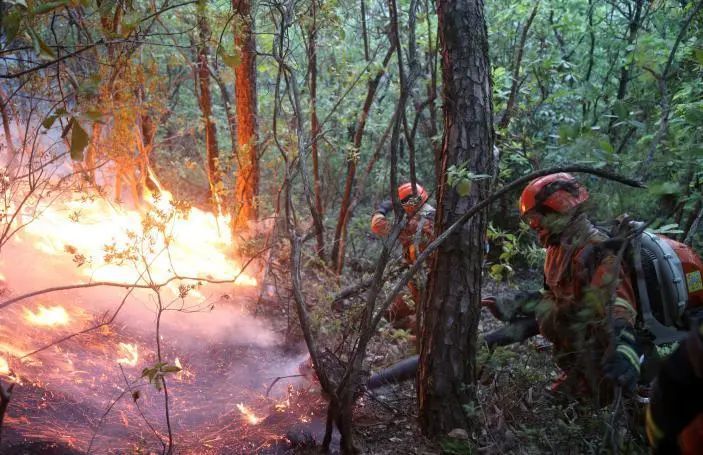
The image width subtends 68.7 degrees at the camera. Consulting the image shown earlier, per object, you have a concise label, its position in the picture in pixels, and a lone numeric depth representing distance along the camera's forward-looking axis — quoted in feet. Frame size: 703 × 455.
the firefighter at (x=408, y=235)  14.64
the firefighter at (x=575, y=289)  9.10
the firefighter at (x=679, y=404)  5.25
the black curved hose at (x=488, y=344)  14.29
